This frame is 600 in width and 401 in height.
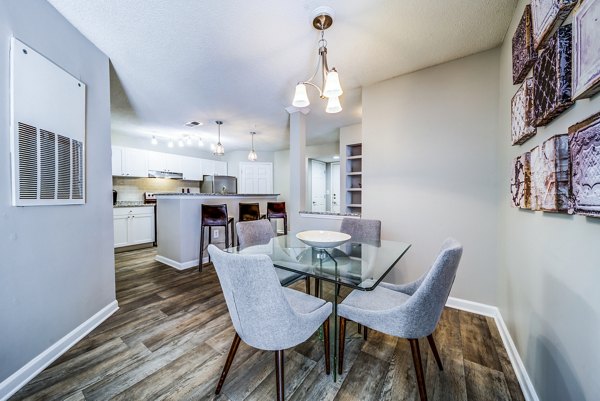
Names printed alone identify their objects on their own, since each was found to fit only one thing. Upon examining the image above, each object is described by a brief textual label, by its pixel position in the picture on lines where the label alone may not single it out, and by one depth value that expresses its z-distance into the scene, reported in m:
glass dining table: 1.25
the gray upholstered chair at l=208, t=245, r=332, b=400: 0.91
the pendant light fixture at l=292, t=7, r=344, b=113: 1.48
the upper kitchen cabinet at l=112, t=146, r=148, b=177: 4.48
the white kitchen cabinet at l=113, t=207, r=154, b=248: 4.12
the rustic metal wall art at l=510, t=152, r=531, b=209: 1.29
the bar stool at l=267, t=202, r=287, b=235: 3.86
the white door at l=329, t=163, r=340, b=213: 6.61
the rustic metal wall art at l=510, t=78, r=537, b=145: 1.22
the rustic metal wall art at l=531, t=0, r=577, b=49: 0.89
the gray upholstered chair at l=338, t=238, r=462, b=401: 1.02
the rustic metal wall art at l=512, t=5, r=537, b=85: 1.22
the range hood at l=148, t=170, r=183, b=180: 5.00
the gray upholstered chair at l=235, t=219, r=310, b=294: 1.94
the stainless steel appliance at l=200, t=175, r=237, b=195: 5.89
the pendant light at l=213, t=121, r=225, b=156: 4.06
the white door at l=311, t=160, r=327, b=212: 6.22
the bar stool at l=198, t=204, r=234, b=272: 3.30
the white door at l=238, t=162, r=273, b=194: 6.50
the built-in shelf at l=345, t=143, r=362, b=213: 4.48
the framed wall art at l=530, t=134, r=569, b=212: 0.91
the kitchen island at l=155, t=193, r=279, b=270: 3.28
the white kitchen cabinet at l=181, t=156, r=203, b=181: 5.63
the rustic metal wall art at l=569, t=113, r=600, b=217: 0.71
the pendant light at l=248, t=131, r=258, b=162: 4.74
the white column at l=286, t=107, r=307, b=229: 3.37
